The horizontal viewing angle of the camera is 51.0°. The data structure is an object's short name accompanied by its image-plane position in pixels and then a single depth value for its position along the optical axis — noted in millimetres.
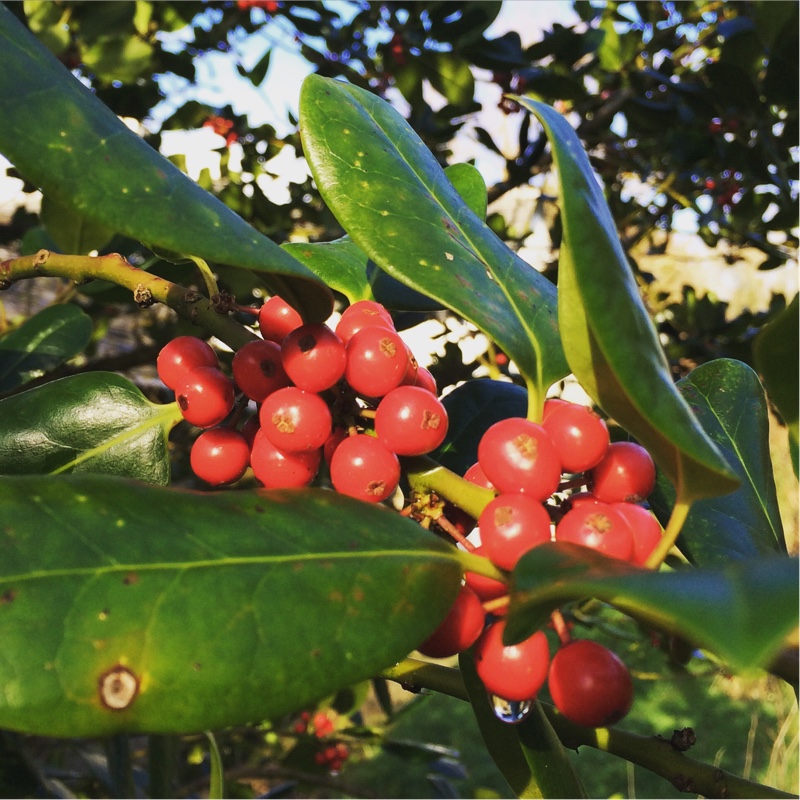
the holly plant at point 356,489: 79
